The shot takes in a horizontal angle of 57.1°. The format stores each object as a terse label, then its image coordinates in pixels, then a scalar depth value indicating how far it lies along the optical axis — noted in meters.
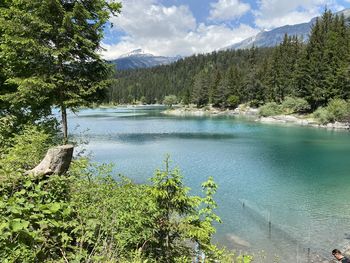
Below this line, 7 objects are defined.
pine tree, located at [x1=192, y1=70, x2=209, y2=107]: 123.06
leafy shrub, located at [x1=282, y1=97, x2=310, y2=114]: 74.08
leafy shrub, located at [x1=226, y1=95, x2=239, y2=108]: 109.31
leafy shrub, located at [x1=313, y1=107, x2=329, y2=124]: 62.84
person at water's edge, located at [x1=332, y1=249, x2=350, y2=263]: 9.38
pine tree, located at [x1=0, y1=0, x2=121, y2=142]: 13.74
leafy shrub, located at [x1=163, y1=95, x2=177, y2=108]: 172.18
